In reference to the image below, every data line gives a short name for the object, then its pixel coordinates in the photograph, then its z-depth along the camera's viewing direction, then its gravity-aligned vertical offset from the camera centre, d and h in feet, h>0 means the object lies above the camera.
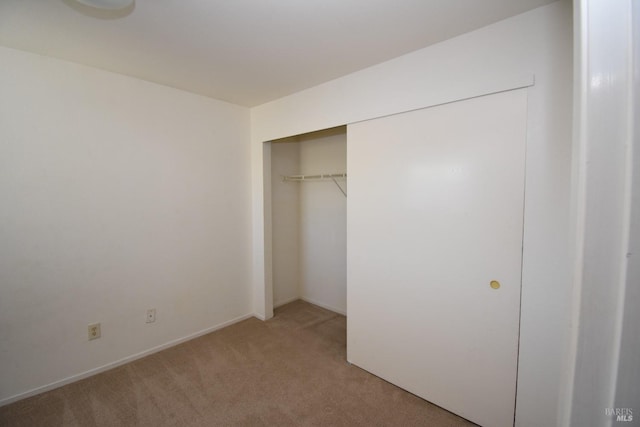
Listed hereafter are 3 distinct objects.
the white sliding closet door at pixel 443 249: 5.25 -1.11
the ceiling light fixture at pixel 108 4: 4.39 +3.23
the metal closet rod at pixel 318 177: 10.34 +0.93
